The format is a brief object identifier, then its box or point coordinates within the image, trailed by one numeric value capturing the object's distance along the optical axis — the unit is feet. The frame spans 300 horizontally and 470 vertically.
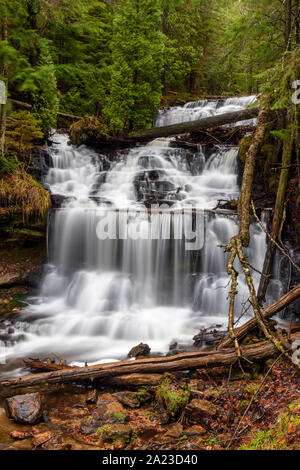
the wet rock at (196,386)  14.21
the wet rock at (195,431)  11.96
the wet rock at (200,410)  12.69
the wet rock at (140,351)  18.80
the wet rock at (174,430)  12.01
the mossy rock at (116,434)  11.89
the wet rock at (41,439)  11.75
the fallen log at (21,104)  40.32
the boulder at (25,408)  13.10
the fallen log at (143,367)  15.38
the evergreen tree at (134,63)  41.34
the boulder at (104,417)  12.67
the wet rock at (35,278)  28.27
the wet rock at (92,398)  14.48
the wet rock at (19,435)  11.96
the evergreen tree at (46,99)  38.88
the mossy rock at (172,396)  13.20
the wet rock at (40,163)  34.99
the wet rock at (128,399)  14.14
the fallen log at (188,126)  42.34
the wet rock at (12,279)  27.07
